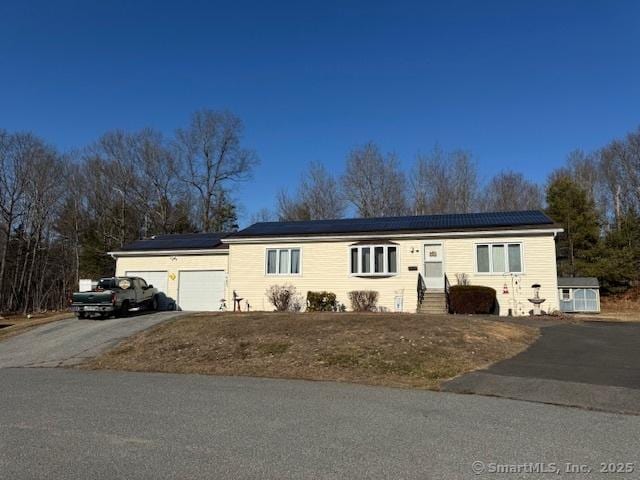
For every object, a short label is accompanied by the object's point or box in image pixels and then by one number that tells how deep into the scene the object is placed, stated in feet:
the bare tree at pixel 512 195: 150.30
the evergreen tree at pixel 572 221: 117.80
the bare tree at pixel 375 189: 141.79
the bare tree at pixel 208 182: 154.81
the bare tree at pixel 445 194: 142.51
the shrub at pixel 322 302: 69.83
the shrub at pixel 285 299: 72.23
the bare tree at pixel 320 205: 149.38
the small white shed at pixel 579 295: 90.68
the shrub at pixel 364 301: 68.64
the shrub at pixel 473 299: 62.28
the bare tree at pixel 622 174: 135.74
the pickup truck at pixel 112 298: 69.51
